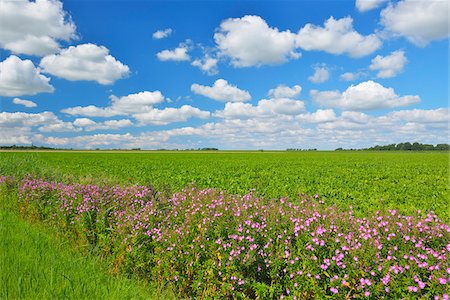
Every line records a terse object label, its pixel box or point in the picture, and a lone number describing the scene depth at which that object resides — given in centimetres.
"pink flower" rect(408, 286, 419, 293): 337
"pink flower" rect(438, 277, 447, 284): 325
